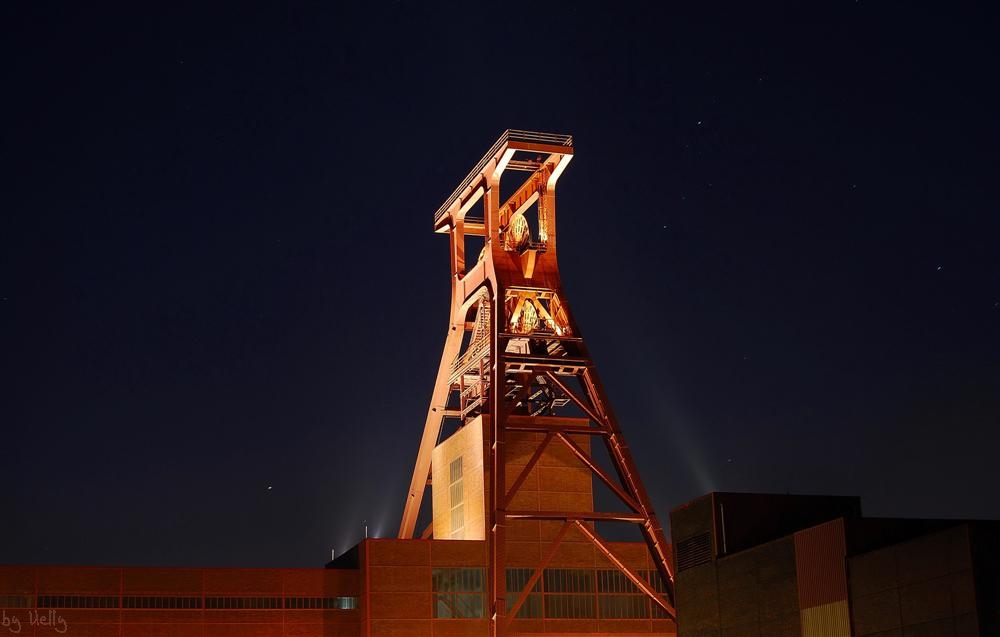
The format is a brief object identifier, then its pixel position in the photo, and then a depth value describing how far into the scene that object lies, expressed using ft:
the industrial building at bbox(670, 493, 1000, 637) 107.45
